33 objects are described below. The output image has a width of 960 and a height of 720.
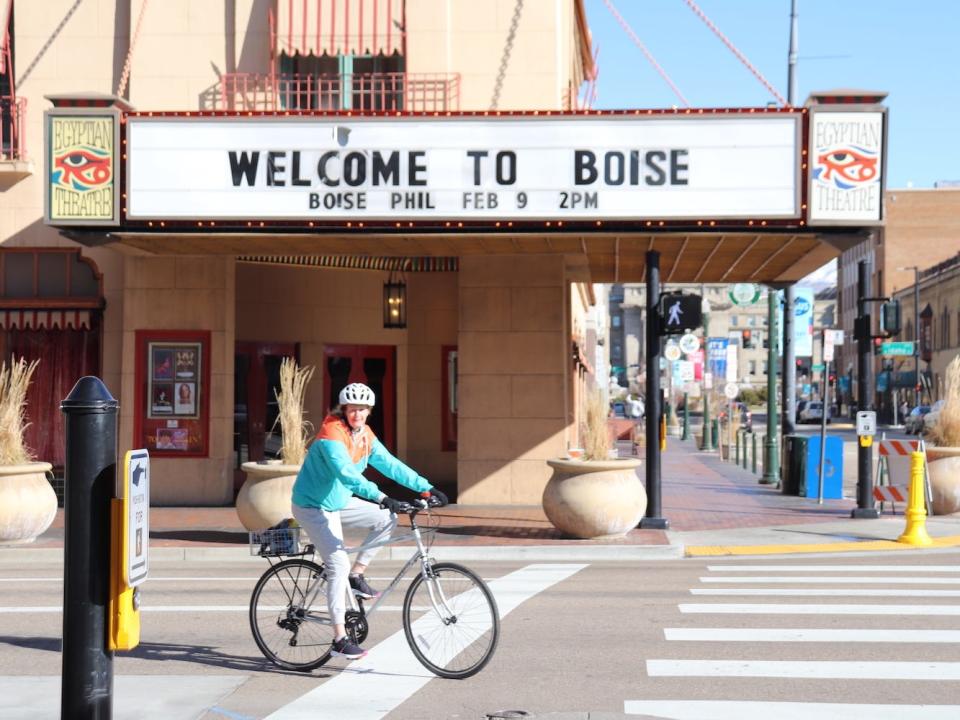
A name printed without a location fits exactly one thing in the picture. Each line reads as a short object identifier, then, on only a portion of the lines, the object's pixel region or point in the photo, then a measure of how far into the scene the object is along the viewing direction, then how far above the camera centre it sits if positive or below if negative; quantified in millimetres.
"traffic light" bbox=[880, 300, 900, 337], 19453 +996
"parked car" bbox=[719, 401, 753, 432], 48094 -1381
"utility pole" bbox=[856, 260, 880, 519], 18562 -856
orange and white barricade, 18266 -1192
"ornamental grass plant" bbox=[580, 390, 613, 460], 16266 -605
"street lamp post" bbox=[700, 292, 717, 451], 43625 -1589
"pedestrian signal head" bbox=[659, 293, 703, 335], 16797 +907
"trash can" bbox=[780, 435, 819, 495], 23172 -1428
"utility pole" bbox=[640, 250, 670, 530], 17125 -236
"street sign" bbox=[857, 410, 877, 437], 18203 -515
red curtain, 21453 +317
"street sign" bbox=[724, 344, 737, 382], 50797 +801
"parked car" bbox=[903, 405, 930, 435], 63406 -1692
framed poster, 20594 -218
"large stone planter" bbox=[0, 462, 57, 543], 15973 -1492
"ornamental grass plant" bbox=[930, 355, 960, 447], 19297 -456
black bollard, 5418 -713
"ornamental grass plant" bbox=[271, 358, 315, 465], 16047 -437
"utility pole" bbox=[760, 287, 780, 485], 26500 -477
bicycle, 8195 -1468
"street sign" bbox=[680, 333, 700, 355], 51250 +1578
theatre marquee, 16984 +2803
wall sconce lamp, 24031 +1467
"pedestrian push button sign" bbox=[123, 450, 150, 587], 5520 -565
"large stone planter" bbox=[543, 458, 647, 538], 15961 -1392
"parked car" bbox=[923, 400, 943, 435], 19828 -484
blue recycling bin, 21906 -1394
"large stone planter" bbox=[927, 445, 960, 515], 19141 -1333
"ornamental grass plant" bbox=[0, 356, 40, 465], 16141 -610
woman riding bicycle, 8359 -706
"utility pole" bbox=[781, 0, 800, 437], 25578 +449
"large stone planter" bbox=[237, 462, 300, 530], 16031 -1380
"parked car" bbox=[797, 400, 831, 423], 84562 -1805
